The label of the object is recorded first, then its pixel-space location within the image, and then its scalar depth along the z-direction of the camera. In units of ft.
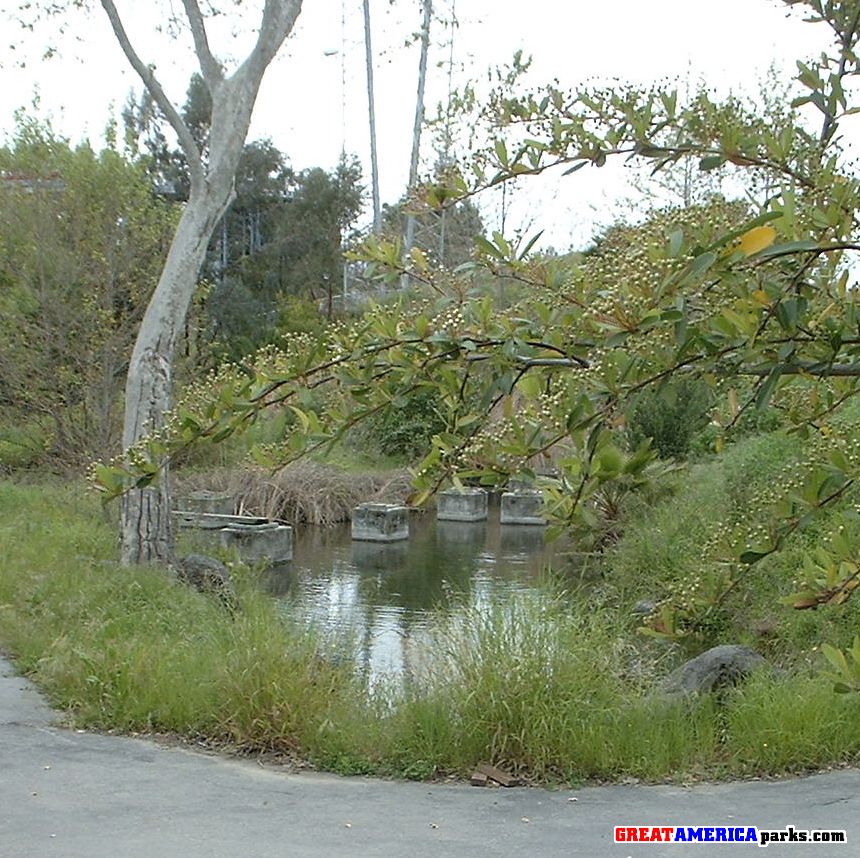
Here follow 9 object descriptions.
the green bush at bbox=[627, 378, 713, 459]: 53.11
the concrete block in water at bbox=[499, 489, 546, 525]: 64.80
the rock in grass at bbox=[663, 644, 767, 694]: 24.36
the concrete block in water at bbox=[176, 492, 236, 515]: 61.67
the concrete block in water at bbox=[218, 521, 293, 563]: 51.67
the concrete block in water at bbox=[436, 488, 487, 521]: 67.51
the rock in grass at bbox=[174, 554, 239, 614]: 35.29
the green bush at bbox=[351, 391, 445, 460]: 76.84
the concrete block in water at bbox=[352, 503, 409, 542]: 59.41
